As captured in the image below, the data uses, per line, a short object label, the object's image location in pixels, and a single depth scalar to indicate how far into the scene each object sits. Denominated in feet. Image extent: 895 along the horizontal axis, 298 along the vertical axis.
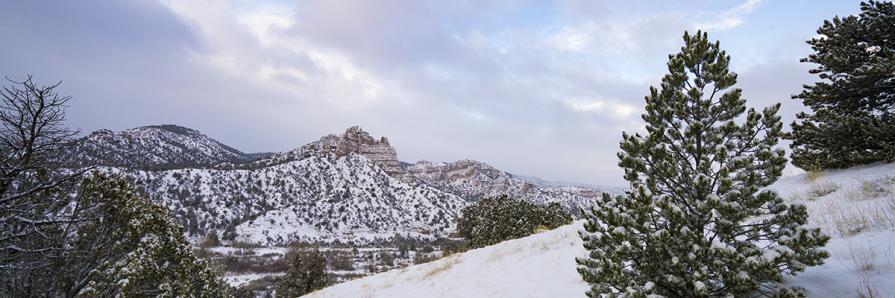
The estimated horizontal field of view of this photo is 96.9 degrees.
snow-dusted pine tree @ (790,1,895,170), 31.45
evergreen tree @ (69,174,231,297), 42.14
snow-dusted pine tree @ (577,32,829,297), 13.30
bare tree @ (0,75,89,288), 27.86
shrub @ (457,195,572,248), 126.62
